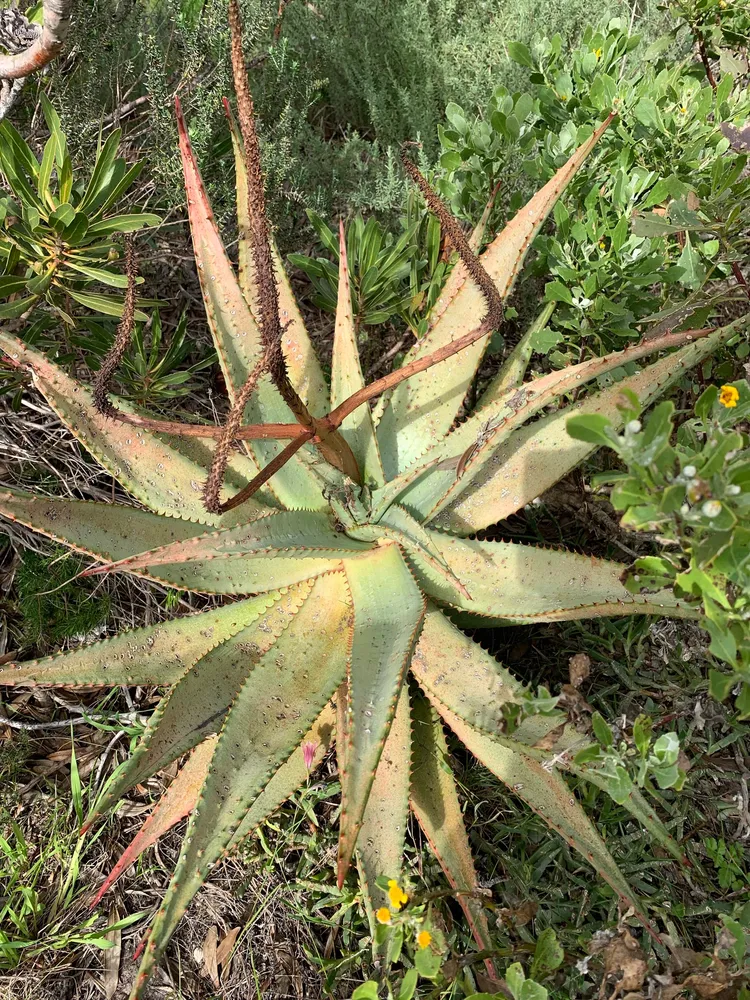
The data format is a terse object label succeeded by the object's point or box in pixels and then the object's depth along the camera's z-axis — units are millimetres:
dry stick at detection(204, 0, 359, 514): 1159
